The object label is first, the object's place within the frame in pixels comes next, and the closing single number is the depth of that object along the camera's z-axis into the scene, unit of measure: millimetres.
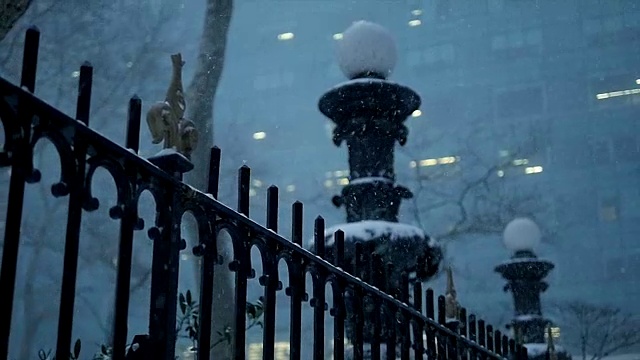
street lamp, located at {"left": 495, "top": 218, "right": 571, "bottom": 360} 9336
